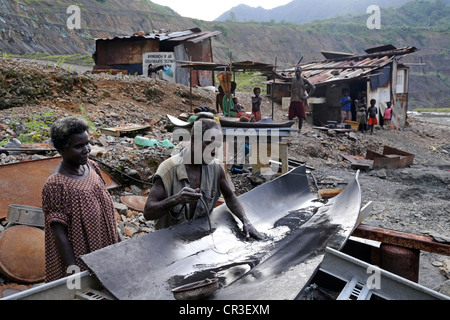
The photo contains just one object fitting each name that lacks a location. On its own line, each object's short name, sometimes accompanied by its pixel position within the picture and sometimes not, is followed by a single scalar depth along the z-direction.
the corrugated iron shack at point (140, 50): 15.57
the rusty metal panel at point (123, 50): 15.60
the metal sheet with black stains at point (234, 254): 1.93
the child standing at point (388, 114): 15.23
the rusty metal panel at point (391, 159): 8.77
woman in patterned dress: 1.88
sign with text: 15.30
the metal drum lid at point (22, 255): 3.01
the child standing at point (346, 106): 14.15
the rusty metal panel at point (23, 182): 3.71
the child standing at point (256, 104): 9.35
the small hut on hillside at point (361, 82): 14.59
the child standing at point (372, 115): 13.51
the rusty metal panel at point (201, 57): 16.53
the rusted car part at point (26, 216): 3.22
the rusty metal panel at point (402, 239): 2.39
